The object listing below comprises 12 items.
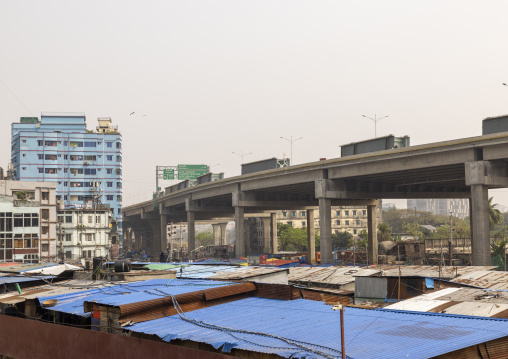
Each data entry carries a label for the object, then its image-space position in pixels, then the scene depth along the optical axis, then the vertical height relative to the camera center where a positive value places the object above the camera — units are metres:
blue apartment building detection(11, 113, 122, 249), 141.25 +16.70
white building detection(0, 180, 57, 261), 89.56 +3.87
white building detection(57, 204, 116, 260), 99.12 -1.15
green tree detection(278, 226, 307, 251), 182.00 -6.02
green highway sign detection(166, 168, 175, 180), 138.25 +12.11
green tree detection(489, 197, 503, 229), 115.77 -0.14
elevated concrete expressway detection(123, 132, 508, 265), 55.62 +5.07
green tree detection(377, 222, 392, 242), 119.25 -3.32
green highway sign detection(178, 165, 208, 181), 136.48 +12.47
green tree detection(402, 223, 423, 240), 187.62 -5.54
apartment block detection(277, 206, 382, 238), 198.51 -2.41
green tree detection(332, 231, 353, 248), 174.88 -6.54
